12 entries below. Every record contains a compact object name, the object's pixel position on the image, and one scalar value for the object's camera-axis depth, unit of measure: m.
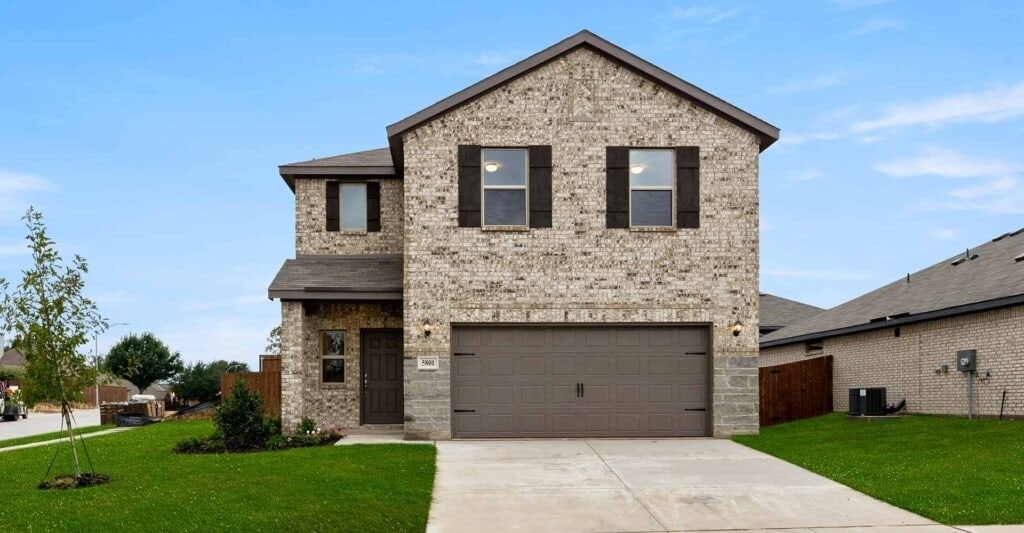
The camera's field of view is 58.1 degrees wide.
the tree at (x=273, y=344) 48.09
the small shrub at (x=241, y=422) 16.70
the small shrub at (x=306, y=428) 18.44
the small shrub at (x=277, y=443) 16.70
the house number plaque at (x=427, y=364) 17.67
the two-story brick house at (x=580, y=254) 17.67
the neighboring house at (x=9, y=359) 81.83
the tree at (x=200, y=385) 51.97
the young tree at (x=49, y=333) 12.77
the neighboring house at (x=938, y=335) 18.88
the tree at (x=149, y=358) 63.47
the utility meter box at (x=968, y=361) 19.66
